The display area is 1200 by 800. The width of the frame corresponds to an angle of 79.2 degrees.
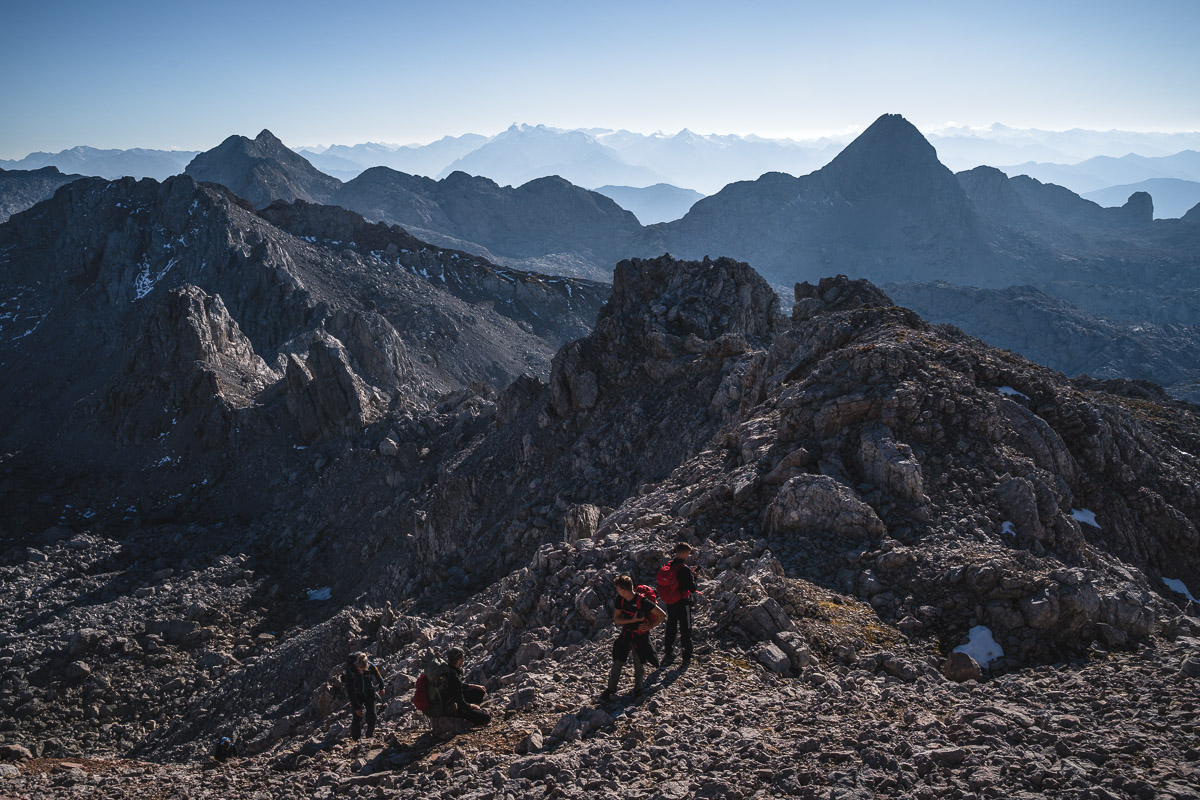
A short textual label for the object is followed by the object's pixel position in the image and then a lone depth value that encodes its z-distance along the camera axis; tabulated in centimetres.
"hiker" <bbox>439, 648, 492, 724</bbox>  1158
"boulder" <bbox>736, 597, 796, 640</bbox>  1223
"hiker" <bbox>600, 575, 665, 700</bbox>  1124
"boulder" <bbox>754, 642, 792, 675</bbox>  1147
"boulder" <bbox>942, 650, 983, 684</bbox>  1122
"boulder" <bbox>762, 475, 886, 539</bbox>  1497
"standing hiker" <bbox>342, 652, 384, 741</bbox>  1348
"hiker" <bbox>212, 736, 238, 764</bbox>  1505
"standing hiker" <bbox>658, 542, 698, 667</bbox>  1174
